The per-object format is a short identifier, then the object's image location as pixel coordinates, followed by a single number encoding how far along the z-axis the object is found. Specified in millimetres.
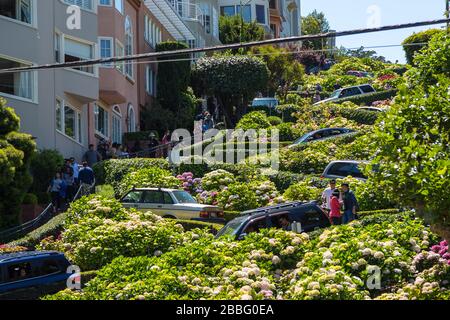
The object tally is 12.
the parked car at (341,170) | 35375
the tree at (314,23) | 124125
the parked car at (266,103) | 61656
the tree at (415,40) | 79500
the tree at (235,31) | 79312
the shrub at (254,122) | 49184
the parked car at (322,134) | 44647
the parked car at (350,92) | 64506
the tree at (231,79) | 62062
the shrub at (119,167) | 38438
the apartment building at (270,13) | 93375
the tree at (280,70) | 71750
